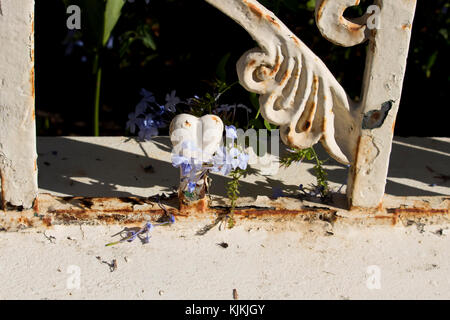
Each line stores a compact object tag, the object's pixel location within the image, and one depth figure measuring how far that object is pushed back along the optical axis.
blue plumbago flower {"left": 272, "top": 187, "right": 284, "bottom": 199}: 0.62
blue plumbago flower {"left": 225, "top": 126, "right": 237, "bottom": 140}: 0.57
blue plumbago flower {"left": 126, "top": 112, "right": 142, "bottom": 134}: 0.67
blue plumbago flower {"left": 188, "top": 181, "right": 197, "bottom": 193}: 0.57
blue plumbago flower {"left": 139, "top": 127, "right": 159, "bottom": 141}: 0.66
